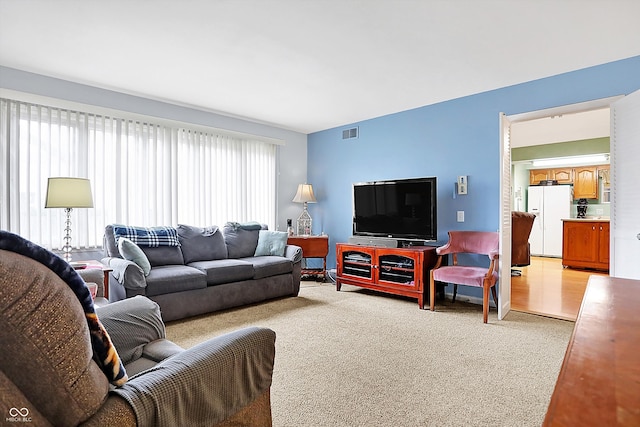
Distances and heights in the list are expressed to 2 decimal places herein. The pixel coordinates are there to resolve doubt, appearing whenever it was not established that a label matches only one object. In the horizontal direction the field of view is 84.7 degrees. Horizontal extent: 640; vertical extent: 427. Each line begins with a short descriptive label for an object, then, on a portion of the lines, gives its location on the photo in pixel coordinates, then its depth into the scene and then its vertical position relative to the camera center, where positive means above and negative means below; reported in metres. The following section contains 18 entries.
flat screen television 4.11 +0.06
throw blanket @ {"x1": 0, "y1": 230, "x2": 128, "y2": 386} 0.76 -0.20
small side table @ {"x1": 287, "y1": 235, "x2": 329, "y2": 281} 5.19 -0.48
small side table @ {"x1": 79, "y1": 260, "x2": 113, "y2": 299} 2.99 -0.53
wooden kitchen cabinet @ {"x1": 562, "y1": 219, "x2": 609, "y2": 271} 6.17 -0.54
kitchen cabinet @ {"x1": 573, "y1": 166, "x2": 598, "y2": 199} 7.53 +0.70
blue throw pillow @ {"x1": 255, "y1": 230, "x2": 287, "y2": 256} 4.57 -0.40
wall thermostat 4.17 +0.36
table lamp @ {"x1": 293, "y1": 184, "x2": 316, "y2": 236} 5.62 +0.17
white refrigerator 7.71 +0.01
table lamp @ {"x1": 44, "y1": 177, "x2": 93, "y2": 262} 2.95 +0.16
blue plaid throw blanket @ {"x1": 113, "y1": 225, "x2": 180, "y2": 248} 3.66 -0.24
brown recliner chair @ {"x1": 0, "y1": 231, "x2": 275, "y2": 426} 0.70 -0.44
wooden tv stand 3.96 -0.66
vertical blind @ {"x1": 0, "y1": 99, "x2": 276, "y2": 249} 3.44 +0.49
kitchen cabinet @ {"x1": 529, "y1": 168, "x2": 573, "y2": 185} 7.92 +0.91
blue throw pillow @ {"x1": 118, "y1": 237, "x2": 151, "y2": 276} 3.31 -0.40
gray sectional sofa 3.28 -0.57
